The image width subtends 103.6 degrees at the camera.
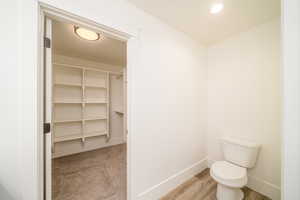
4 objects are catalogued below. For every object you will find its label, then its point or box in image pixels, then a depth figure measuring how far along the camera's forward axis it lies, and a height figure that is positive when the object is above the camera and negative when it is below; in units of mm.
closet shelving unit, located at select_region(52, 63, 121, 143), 2709 -89
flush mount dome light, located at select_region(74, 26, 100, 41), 1714 +986
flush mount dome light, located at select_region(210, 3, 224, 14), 1357 +1084
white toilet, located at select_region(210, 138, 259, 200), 1360 -897
